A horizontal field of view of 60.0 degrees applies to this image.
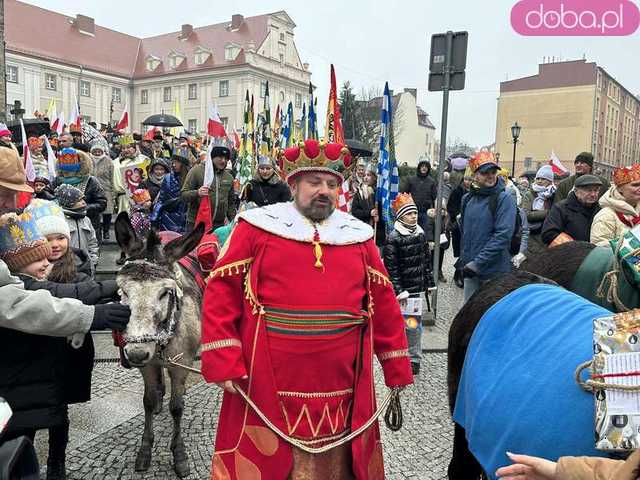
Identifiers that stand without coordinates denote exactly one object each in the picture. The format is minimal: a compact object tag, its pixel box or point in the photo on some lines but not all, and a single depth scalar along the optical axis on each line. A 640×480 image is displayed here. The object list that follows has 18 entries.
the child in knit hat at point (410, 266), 5.39
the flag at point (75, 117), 13.51
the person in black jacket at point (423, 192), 9.52
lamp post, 22.66
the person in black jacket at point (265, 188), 6.95
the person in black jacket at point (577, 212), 5.38
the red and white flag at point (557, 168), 9.38
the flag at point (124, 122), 18.65
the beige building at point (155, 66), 52.16
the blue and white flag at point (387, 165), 7.45
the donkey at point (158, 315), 2.97
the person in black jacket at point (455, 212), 9.73
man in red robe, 2.47
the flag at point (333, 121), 5.49
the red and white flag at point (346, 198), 7.10
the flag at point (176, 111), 21.95
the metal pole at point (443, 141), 6.85
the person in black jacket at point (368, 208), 7.90
